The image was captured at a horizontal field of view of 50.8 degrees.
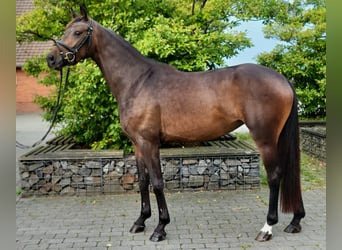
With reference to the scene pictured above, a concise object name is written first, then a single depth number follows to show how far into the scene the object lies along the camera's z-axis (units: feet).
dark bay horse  11.27
